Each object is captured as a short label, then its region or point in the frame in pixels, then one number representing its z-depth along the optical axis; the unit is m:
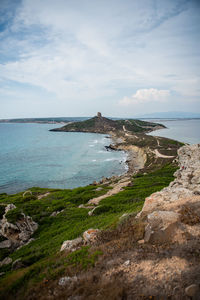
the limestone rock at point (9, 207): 21.97
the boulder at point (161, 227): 8.95
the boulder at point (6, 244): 16.09
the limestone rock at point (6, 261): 13.11
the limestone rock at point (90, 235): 11.10
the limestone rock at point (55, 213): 22.79
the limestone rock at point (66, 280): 7.42
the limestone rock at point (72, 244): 10.96
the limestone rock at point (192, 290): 5.58
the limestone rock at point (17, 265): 11.12
